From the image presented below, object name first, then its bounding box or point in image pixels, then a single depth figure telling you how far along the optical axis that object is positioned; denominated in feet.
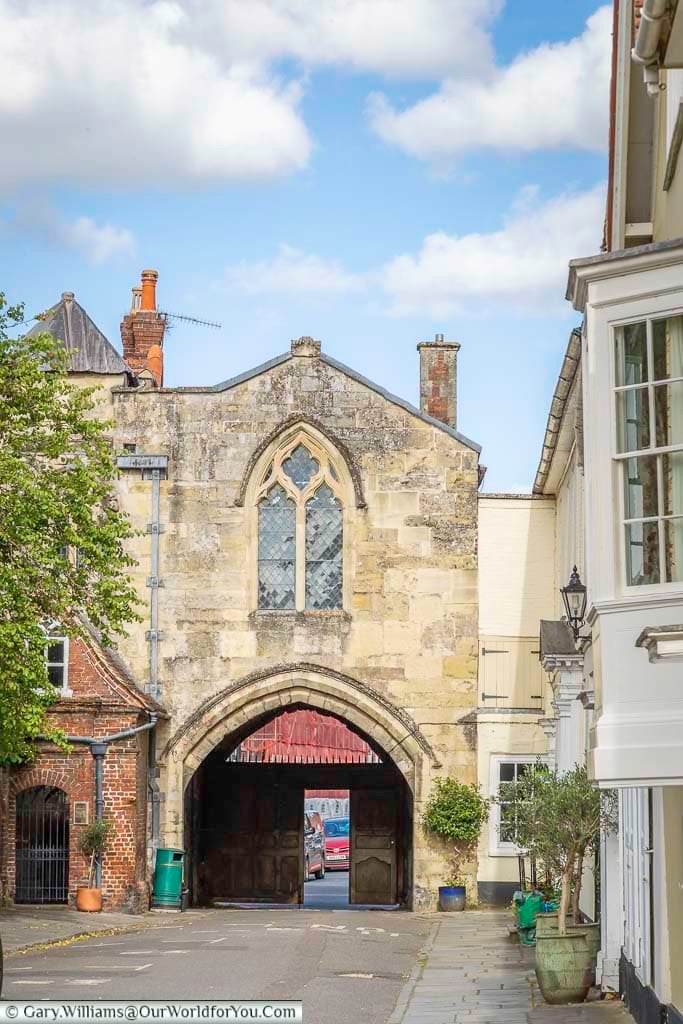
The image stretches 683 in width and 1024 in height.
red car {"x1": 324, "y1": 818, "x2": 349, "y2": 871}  182.70
